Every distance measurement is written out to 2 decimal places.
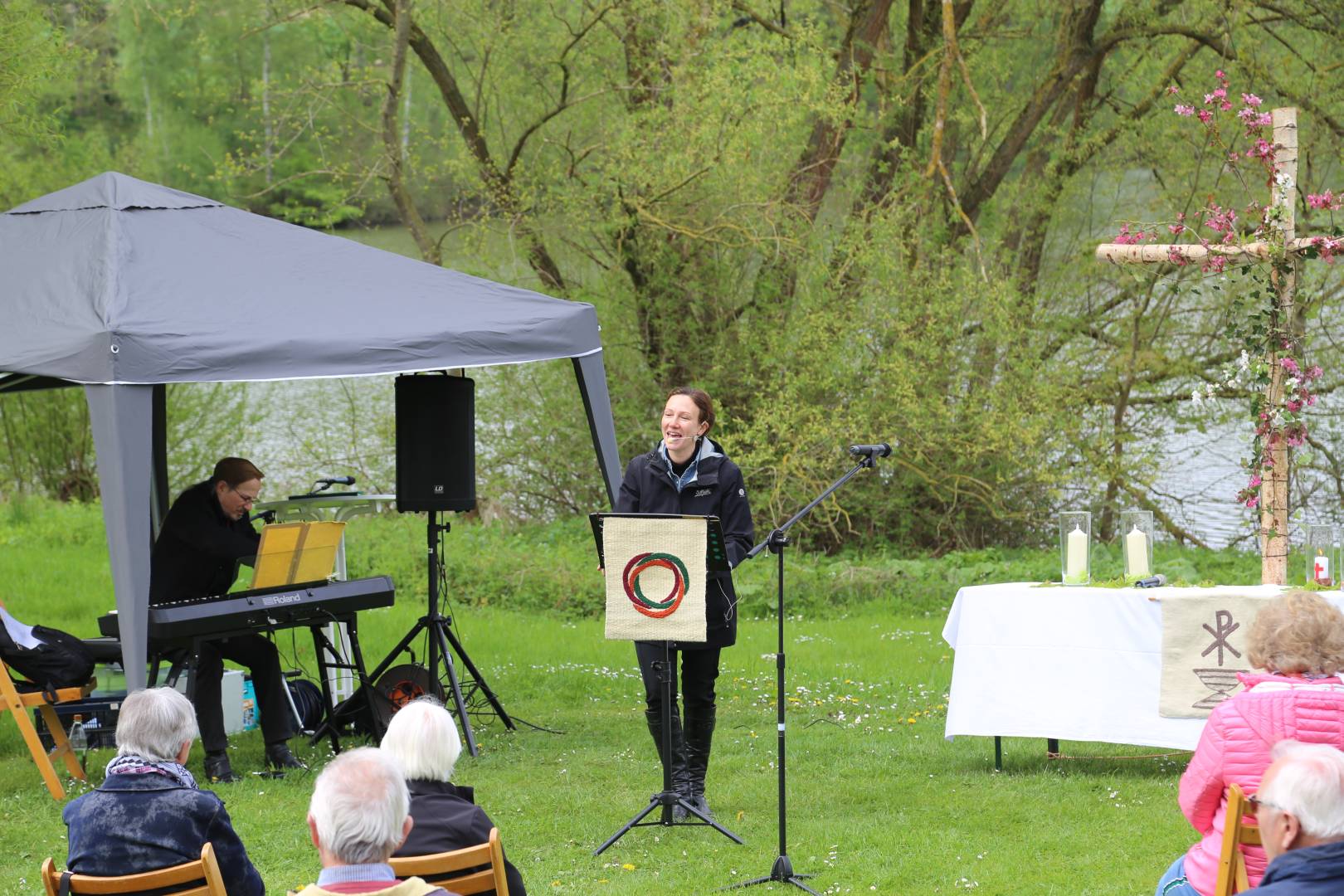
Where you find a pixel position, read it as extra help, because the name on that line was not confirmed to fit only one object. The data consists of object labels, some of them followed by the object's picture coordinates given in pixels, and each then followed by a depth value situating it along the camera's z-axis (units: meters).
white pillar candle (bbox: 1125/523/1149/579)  11.88
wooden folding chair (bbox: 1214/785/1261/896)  6.47
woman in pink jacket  6.88
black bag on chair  12.59
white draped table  11.56
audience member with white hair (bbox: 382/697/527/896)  6.49
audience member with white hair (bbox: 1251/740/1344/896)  4.98
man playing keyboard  13.32
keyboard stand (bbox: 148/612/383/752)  12.91
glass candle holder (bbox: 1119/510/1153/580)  11.88
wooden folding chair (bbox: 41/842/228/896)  6.37
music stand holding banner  10.10
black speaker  14.02
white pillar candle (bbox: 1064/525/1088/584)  12.16
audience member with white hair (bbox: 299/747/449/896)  5.15
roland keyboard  12.40
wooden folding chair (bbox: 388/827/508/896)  6.18
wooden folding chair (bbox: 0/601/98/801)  12.19
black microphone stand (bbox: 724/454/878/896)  9.43
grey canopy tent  11.95
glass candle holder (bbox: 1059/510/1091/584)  12.00
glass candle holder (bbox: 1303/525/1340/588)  11.43
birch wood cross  11.96
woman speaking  10.77
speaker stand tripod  14.13
